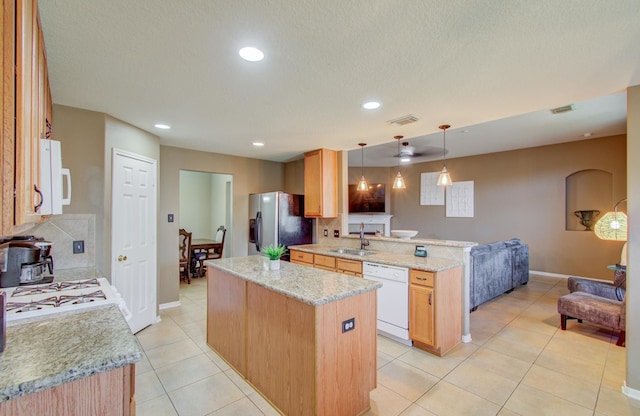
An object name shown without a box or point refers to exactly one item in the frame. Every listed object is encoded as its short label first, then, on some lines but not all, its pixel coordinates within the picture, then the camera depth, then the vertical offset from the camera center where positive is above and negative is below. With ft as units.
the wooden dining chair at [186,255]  18.57 -3.06
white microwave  4.14 +0.46
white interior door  10.16 -0.98
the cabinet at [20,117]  2.77 +1.01
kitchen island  5.83 -2.93
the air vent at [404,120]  9.97 +3.22
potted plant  8.42 -1.45
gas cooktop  4.80 -1.72
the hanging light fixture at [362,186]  14.37 +1.19
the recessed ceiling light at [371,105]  8.64 +3.21
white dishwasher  9.93 -3.22
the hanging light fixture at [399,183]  13.80 +1.28
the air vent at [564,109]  11.63 +4.22
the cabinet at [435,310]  9.09 -3.29
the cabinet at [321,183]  14.99 +1.39
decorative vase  17.99 -0.43
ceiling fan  19.25 +4.04
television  26.94 +0.88
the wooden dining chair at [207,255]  19.43 -3.23
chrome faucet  13.47 -1.54
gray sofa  13.19 -3.09
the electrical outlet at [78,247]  8.68 -1.18
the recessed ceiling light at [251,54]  5.72 +3.19
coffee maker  6.22 -1.23
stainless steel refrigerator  15.60 -0.70
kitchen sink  12.70 -1.97
